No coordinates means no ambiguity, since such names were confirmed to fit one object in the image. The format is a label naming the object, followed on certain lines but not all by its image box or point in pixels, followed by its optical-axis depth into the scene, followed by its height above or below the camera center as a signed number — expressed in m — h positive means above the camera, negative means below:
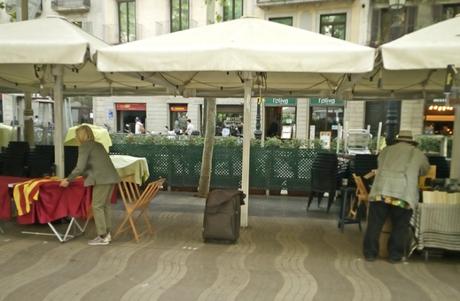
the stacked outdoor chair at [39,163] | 7.57 -0.93
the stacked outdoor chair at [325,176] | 7.39 -1.05
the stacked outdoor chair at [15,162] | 7.91 -0.97
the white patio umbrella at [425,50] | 4.25 +0.80
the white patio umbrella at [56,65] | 4.90 +0.78
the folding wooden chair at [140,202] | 5.40 -1.20
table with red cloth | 5.27 -1.18
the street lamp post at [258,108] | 6.79 +0.54
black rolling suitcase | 5.27 -1.30
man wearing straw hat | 4.66 -0.85
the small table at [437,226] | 4.77 -1.26
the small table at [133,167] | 7.61 -1.00
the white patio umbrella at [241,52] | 4.53 +0.80
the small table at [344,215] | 6.17 -1.50
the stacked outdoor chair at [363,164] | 7.31 -0.79
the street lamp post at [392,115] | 9.19 +0.17
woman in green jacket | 5.12 -0.75
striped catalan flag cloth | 5.19 -1.06
